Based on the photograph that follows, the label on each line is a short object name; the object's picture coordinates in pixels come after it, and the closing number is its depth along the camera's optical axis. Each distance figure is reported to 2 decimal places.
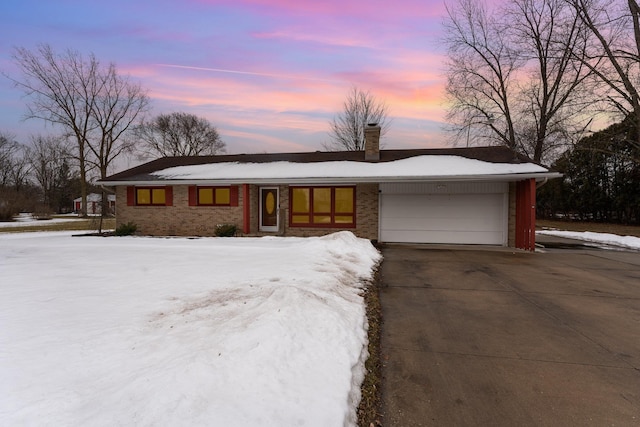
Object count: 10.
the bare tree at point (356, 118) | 31.92
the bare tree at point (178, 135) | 46.28
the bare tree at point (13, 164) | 51.47
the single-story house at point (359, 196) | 12.40
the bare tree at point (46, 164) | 54.22
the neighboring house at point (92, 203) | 59.81
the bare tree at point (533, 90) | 20.20
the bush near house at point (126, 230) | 14.66
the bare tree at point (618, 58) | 17.61
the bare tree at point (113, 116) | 36.56
